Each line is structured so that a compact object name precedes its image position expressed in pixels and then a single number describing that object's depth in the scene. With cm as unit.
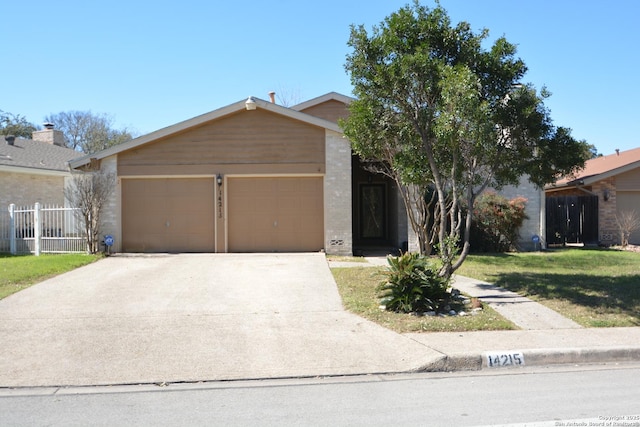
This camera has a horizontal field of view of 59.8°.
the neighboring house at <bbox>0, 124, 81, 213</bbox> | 2019
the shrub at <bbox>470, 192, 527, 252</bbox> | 1689
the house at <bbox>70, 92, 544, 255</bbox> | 1602
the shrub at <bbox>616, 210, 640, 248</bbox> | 1909
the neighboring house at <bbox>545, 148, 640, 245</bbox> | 1956
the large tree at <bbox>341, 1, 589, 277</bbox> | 952
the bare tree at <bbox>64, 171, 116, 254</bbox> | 1554
